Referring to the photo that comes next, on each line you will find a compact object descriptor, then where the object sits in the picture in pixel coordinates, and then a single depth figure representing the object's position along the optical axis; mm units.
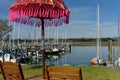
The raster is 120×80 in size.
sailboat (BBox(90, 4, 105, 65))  13451
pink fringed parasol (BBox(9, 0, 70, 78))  2785
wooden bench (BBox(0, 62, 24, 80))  2322
